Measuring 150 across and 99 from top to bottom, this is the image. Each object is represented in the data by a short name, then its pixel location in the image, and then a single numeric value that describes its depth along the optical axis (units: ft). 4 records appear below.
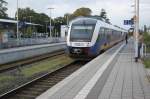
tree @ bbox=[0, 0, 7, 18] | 410.10
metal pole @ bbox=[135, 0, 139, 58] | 74.96
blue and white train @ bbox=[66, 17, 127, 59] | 83.97
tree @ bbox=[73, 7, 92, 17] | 401.45
